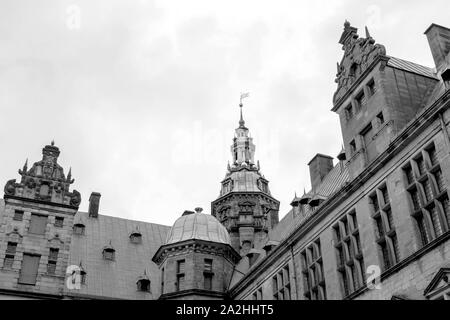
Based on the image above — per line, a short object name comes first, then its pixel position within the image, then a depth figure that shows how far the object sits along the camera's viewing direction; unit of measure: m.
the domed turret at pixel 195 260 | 39.12
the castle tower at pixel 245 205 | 51.72
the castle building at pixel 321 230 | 21.56
